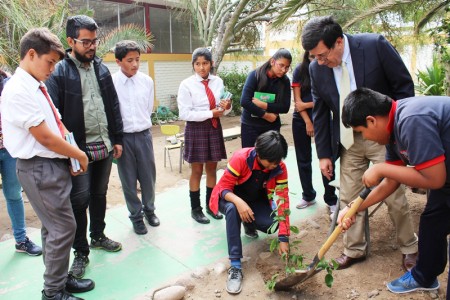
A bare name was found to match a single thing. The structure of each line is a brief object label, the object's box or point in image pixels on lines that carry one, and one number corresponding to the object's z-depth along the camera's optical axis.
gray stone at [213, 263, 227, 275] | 2.87
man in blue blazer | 2.53
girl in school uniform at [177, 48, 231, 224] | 3.54
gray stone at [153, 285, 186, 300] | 2.52
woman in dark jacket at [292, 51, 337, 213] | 3.79
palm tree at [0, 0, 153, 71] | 5.22
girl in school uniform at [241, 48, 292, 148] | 3.70
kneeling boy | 2.71
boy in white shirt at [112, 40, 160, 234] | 3.27
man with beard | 2.70
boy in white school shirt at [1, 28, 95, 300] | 2.11
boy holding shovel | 1.78
